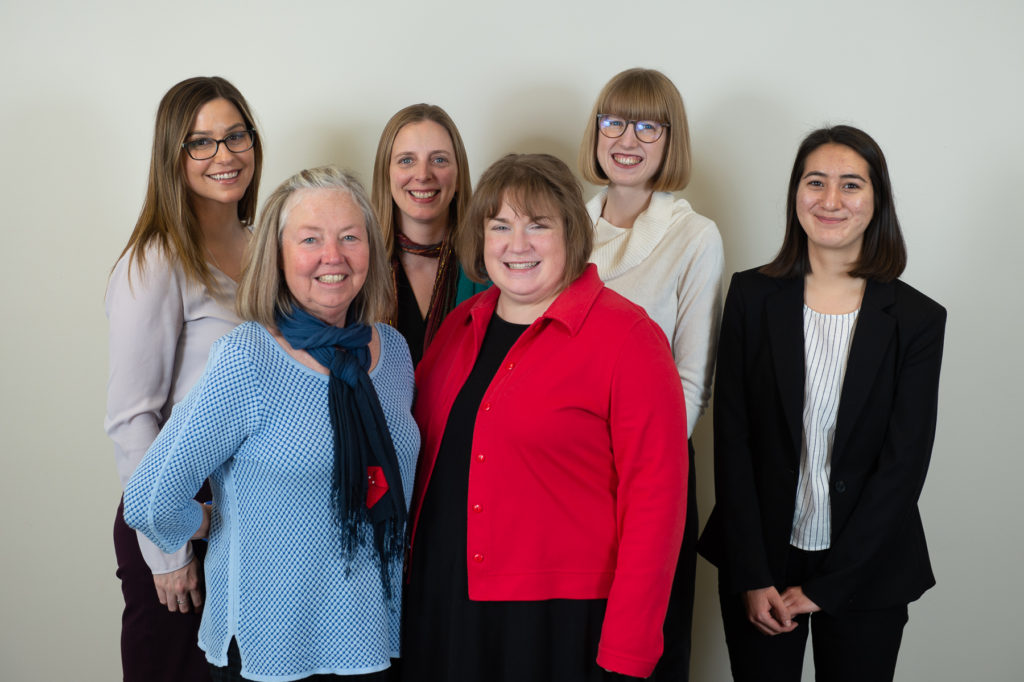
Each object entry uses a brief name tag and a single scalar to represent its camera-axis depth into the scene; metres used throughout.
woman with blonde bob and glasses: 2.40
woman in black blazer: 2.12
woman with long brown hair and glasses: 2.06
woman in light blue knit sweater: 1.67
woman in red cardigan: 1.74
